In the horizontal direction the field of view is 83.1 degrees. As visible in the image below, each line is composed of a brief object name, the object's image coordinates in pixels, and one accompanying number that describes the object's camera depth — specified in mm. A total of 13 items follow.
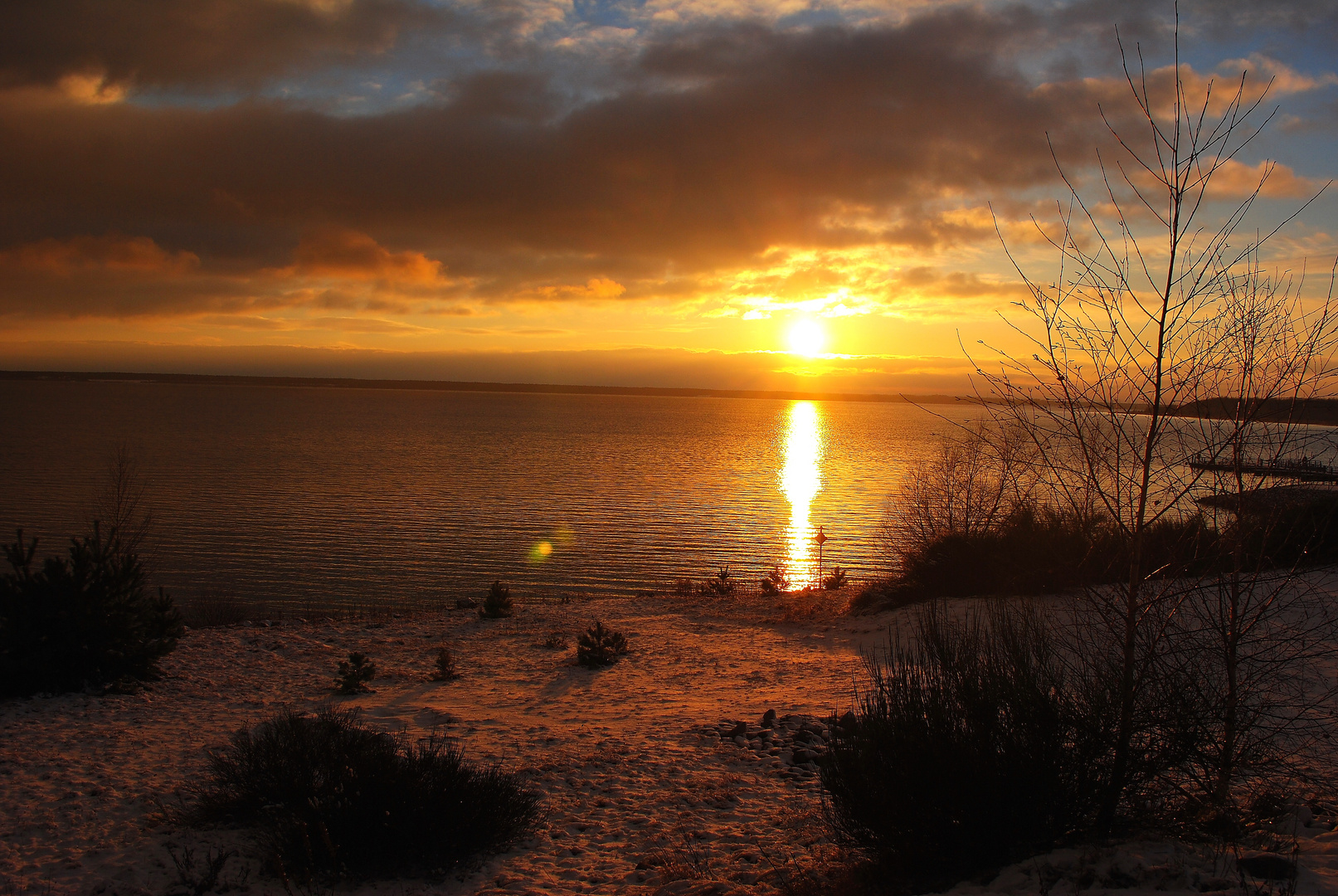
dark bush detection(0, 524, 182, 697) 9797
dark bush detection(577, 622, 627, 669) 12961
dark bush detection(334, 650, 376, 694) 10875
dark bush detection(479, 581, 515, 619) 17641
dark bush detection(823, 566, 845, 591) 22359
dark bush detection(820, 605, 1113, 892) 4812
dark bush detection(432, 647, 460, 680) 12047
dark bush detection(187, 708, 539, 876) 5535
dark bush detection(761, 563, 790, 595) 21548
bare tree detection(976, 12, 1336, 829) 4539
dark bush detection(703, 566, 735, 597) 21984
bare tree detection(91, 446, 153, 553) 16870
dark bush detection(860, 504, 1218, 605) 16266
